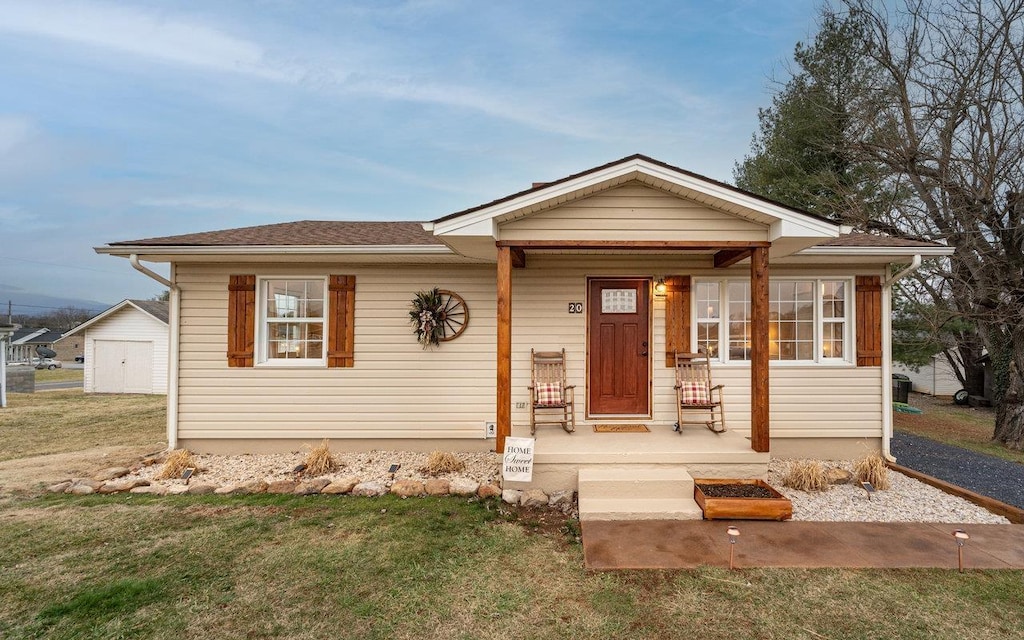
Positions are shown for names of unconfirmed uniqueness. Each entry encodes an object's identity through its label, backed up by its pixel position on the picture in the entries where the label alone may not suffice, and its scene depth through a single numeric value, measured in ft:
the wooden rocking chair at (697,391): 17.48
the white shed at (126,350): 48.21
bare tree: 24.13
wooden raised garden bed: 12.22
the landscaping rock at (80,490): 14.44
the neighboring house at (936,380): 52.11
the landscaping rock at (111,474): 15.38
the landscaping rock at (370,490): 14.43
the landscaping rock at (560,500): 13.39
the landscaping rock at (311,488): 14.51
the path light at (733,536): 9.40
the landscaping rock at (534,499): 13.42
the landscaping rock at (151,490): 14.52
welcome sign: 13.64
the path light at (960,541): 9.34
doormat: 17.01
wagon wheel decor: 18.63
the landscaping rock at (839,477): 15.33
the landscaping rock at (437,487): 14.44
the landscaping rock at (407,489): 14.35
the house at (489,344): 18.76
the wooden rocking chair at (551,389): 17.31
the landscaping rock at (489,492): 13.99
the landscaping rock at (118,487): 14.57
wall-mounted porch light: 18.86
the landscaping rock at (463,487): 14.42
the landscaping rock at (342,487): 14.60
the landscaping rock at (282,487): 14.58
